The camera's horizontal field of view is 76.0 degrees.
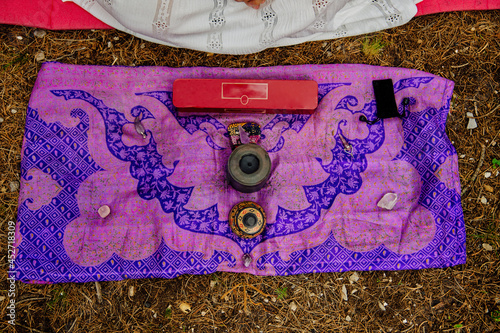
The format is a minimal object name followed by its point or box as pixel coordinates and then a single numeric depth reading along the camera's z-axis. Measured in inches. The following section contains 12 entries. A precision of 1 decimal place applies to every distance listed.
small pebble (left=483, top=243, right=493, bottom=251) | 71.5
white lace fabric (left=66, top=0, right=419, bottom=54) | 68.7
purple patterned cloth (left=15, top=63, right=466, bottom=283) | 65.2
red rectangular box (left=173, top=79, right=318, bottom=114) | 66.1
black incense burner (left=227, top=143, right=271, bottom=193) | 58.2
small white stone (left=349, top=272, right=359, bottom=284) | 69.1
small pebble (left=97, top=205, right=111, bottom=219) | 64.9
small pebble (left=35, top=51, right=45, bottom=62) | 72.7
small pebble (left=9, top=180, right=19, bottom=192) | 68.8
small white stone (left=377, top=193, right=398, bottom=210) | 66.9
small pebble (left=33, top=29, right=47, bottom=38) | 73.4
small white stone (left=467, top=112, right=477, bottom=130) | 74.7
